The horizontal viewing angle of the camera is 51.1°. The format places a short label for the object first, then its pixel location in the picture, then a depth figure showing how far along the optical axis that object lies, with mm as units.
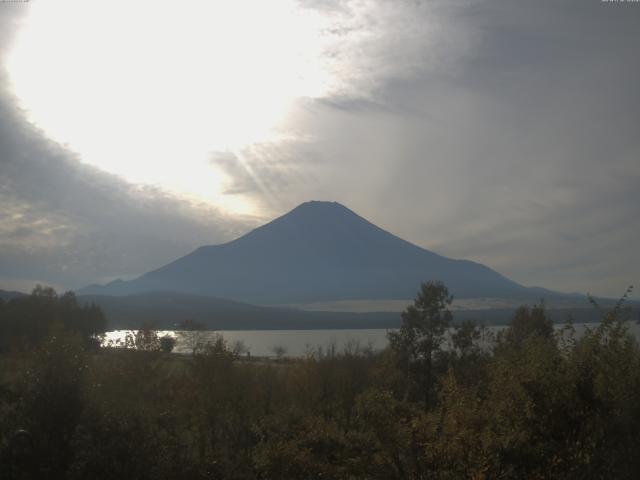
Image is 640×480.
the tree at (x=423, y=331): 35688
